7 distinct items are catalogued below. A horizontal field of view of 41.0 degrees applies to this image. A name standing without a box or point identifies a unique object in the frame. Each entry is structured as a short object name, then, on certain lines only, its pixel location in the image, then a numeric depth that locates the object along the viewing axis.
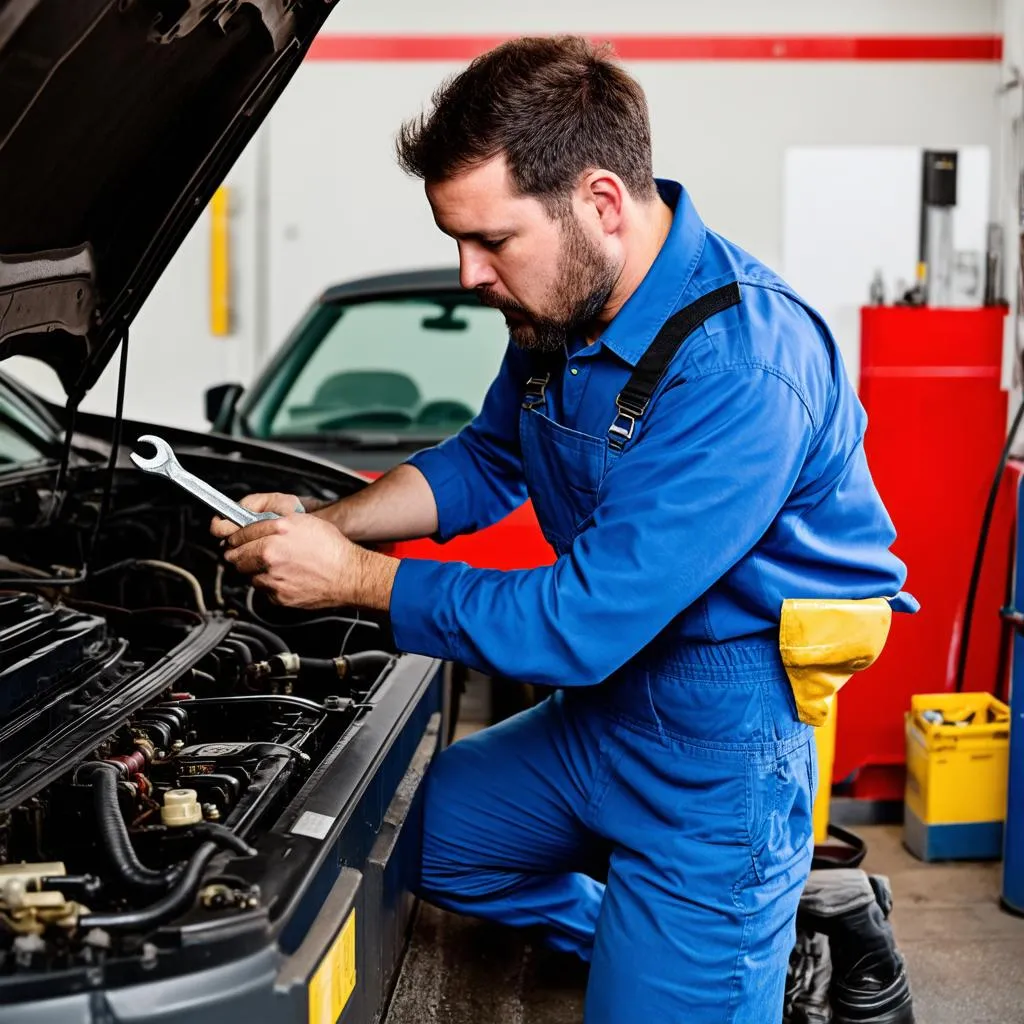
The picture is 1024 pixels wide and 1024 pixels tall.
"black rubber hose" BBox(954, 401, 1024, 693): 3.56
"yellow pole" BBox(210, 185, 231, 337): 7.43
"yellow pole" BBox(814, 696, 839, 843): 3.23
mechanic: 1.87
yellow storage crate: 3.43
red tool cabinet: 3.81
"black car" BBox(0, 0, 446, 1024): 1.40
